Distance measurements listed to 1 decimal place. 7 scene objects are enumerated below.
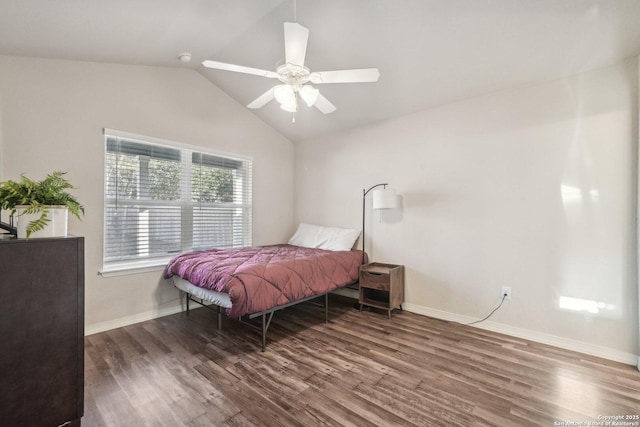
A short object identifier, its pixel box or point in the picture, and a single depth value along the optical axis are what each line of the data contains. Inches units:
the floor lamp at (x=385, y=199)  126.9
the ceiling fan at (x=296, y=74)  67.6
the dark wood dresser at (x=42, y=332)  46.5
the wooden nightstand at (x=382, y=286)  122.4
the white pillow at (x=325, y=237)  146.3
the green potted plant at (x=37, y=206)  50.3
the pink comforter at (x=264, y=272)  88.3
